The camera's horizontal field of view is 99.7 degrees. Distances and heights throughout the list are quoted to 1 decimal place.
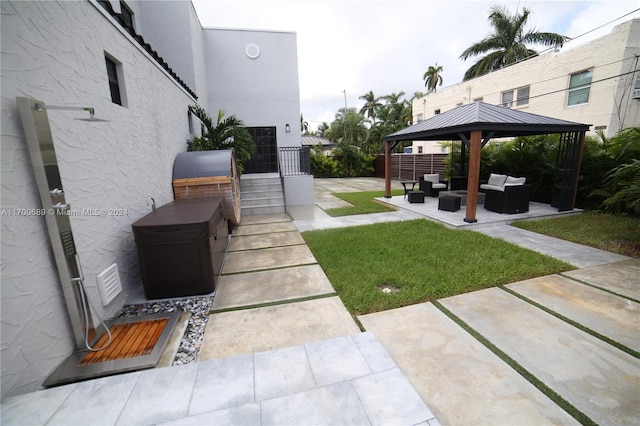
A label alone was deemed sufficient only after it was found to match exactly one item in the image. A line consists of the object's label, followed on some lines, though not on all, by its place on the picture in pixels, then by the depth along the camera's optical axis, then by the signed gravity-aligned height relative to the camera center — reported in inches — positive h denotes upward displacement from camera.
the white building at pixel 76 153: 67.8 +4.7
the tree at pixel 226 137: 273.3 +23.8
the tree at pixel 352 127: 932.6 +103.0
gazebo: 224.2 +18.7
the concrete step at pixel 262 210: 314.2 -58.2
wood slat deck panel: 85.4 -60.0
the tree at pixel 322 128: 1470.2 +160.4
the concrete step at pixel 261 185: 351.6 -32.9
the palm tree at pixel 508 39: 745.6 +308.9
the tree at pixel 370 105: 1227.9 +226.9
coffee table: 302.7 -48.7
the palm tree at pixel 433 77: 1096.3 +309.5
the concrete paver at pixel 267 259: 161.0 -62.5
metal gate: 445.1 +12.6
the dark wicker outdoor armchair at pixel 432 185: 367.6 -42.8
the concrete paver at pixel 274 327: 91.8 -62.1
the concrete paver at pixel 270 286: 123.9 -62.5
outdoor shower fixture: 72.6 -29.6
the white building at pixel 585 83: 368.8 +104.2
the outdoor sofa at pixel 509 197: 254.5 -43.0
